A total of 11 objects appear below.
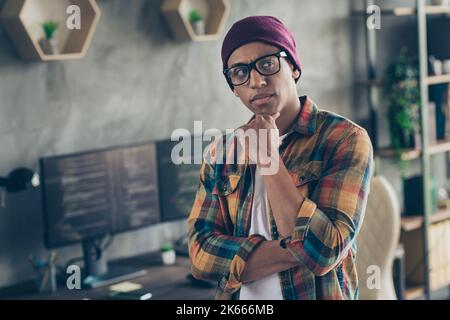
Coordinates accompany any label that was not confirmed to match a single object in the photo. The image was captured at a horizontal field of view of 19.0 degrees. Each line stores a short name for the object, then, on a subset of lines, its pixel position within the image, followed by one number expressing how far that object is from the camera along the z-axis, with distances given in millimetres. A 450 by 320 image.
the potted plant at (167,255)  5286
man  2359
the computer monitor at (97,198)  4749
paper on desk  4771
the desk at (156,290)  4646
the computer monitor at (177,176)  5336
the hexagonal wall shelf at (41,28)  4663
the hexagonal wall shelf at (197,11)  5480
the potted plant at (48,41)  4830
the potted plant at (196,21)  5633
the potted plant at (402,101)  6451
